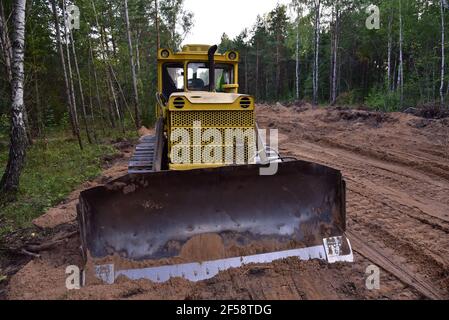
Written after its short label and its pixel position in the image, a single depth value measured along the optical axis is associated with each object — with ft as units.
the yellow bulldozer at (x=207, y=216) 11.16
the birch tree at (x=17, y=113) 22.18
